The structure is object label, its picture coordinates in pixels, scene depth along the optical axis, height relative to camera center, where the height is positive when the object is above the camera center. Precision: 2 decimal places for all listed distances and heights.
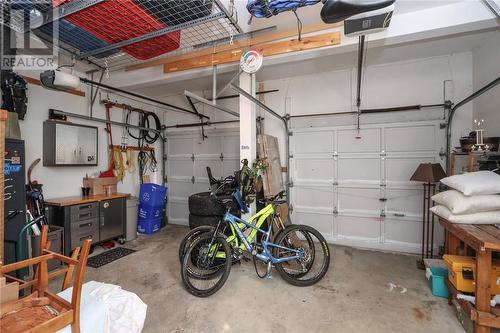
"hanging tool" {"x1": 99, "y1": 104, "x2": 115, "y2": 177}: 4.44 +0.36
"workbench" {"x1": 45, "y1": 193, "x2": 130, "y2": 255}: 3.36 -0.81
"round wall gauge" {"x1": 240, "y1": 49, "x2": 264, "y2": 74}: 2.75 +1.20
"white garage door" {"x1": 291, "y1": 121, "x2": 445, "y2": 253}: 3.72 -0.29
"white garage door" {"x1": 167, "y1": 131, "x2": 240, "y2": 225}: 5.00 +0.04
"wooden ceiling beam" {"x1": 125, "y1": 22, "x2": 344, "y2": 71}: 2.83 +1.61
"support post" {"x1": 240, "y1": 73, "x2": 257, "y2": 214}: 3.41 +0.58
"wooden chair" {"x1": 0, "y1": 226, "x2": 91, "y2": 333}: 1.09 -0.73
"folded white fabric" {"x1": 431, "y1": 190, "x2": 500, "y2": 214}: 2.04 -0.34
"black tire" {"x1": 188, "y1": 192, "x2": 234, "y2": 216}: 3.11 -0.56
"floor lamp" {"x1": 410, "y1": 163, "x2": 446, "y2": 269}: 3.11 -0.47
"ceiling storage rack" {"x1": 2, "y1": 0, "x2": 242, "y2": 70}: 1.94 +1.27
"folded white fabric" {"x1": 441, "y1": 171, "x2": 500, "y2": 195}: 2.05 -0.16
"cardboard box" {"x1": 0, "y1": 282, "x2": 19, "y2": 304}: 1.21 -0.68
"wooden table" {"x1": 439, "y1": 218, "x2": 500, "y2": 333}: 1.72 -0.86
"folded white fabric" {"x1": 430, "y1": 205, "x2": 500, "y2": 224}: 2.05 -0.47
